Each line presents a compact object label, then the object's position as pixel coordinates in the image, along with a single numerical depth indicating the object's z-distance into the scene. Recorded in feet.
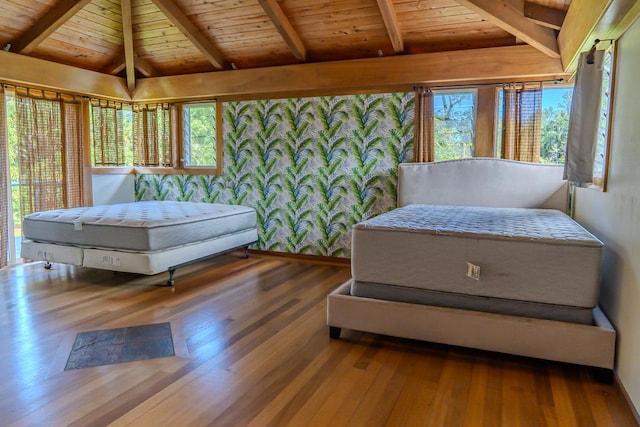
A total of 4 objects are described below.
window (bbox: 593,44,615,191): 9.00
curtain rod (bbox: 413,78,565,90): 13.87
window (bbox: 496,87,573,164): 14.23
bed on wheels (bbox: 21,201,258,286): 13.21
